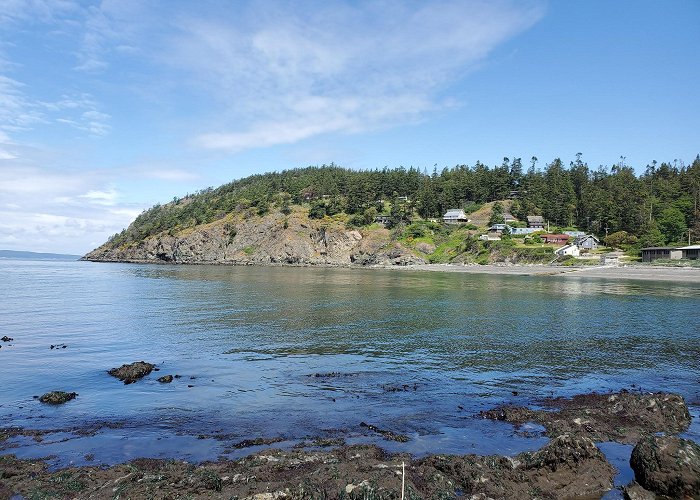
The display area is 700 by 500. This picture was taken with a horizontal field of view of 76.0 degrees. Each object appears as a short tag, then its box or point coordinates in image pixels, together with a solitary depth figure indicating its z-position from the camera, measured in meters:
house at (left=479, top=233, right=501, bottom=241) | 151.88
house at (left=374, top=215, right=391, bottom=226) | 184.51
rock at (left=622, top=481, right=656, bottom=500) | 10.72
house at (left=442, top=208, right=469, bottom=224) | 181.38
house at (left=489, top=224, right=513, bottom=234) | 160.66
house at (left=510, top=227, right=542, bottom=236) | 160.50
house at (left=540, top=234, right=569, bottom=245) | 144.06
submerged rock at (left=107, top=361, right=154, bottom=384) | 21.58
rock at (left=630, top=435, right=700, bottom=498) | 10.88
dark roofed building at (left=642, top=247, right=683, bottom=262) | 113.56
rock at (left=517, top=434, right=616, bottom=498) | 11.23
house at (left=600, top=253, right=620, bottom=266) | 116.15
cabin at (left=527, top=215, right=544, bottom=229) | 169.25
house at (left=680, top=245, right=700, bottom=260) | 111.88
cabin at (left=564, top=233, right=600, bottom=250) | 138.25
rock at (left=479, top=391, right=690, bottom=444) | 14.86
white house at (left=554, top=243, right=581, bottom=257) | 128.95
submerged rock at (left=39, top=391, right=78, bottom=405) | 18.23
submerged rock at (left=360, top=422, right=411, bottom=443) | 14.39
